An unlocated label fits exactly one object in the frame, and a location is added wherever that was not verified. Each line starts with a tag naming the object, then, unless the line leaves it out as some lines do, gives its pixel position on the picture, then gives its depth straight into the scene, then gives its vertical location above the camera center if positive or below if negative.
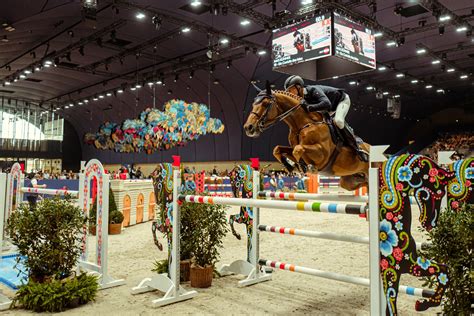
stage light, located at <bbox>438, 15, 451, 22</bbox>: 9.46 +4.12
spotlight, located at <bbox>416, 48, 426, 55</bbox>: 13.02 +4.40
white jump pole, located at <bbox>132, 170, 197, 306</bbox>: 3.33 -0.92
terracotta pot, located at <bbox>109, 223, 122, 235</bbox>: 7.04 -0.97
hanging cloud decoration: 11.91 +1.62
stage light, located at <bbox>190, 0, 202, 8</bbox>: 8.23 +3.80
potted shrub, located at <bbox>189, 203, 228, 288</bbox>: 3.72 -0.63
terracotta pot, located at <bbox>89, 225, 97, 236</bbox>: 7.00 -0.99
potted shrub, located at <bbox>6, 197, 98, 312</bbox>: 3.15 -0.62
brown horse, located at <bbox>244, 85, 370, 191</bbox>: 3.42 +0.39
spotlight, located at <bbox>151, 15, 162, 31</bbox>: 10.13 +4.18
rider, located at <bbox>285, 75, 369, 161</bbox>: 3.49 +0.73
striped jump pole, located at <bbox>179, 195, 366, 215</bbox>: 2.17 -0.18
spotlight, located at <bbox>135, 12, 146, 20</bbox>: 10.02 +4.28
